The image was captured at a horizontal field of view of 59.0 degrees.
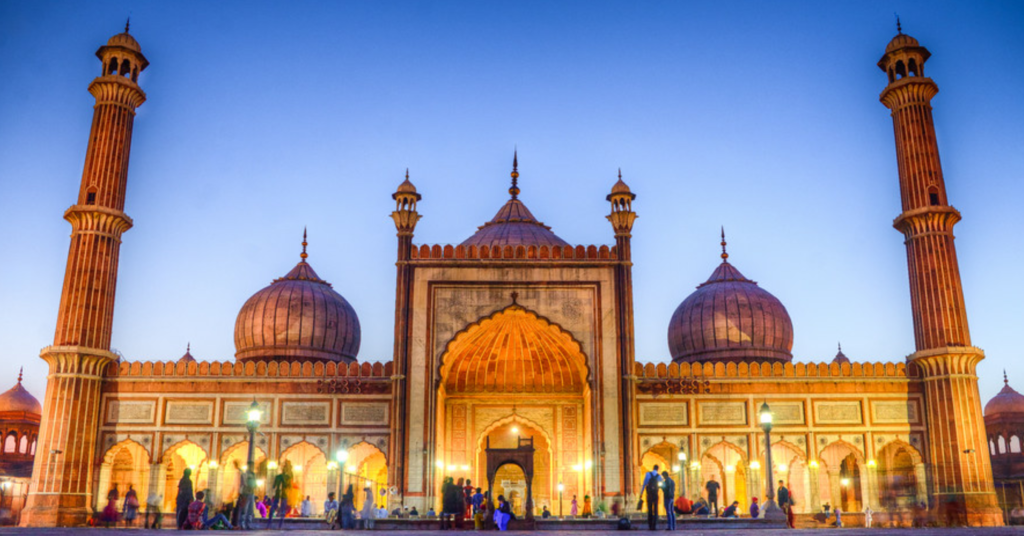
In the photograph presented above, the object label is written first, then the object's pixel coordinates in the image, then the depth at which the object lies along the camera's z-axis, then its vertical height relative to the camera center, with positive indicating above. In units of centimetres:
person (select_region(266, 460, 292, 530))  1697 +24
